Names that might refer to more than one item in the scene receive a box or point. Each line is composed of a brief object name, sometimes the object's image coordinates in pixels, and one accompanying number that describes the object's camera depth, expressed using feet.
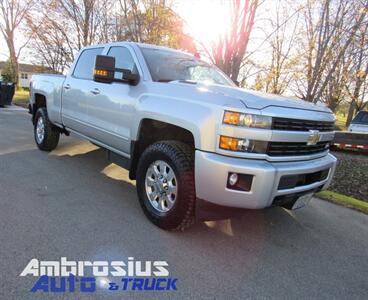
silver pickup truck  8.82
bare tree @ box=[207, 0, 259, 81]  29.76
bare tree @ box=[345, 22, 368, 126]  30.93
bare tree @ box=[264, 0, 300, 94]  35.14
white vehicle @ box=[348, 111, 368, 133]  39.93
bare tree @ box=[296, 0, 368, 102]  32.32
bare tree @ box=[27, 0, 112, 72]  55.16
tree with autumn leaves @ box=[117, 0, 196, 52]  35.37
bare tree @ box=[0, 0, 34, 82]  102.17
